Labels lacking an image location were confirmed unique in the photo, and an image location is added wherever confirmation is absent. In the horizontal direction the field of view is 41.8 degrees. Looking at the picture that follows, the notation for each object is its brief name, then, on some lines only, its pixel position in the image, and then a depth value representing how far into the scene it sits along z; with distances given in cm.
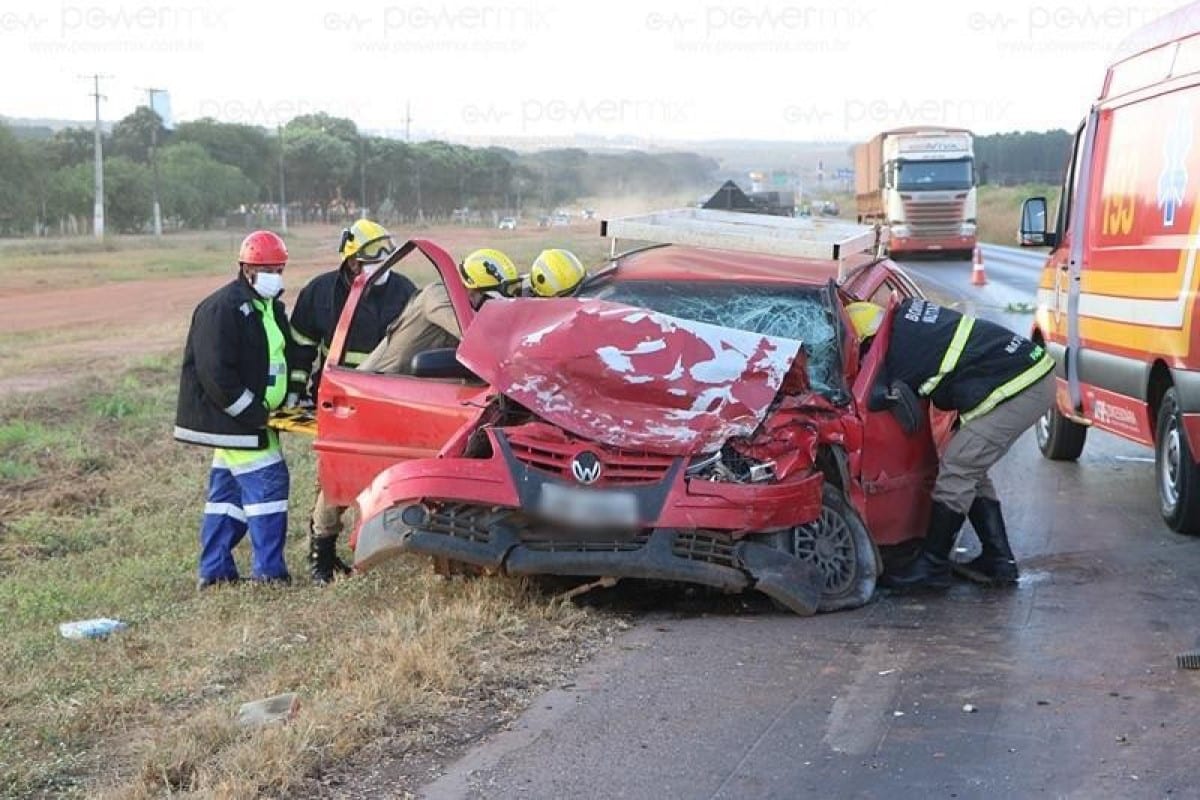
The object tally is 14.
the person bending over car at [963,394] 709
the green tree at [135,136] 10369
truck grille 4147
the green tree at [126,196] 8231
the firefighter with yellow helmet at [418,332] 756
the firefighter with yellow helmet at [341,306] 794
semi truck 4134
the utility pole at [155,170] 7762
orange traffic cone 3081
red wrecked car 628
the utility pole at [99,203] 7184
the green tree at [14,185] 7131
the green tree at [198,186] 8825
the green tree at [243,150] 10612
